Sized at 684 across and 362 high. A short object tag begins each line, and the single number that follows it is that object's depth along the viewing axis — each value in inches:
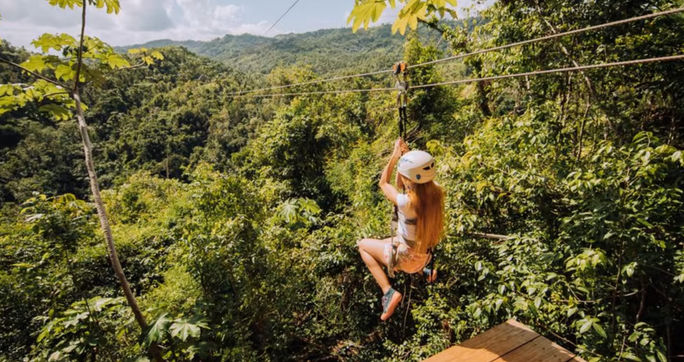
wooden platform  97.4
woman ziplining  95.3
